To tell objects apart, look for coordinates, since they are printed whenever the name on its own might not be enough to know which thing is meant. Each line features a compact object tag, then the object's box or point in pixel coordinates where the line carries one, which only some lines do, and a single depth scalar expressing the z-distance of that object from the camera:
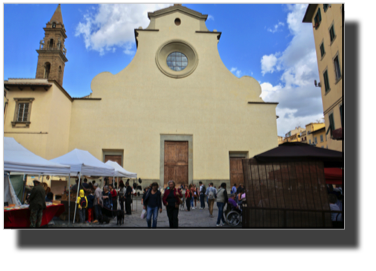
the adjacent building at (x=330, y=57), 14.32
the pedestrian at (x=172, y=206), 6.92
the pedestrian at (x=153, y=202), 7.01
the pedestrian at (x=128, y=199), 11.59
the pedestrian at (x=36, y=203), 7.11
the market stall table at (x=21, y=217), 6.88
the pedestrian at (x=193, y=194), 14.61
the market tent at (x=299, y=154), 6.34
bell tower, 35.81
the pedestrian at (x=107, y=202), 9.71
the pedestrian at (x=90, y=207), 9.11
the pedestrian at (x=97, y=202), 9.10
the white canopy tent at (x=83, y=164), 8.98
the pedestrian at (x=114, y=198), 10.73
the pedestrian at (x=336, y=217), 6.19
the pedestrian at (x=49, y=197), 9.76
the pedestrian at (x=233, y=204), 8.62
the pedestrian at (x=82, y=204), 8.70
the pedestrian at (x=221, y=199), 8.54
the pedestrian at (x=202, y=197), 14.34
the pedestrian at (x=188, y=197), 13.25
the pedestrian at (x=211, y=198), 11.15
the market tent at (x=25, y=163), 6.57
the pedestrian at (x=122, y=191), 11.44
